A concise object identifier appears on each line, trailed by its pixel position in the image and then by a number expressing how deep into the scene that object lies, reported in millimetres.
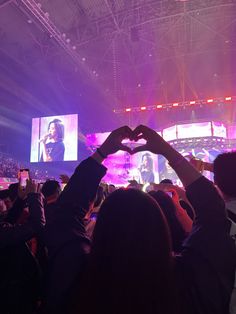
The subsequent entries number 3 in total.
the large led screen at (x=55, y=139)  15328
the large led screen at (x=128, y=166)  17625
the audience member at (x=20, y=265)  1854
